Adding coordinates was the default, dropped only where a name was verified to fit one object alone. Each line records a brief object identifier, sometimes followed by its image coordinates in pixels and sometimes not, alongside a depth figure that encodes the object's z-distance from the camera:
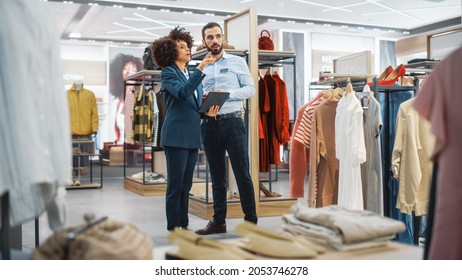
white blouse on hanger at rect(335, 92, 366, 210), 3.53
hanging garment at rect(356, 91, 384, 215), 3.62
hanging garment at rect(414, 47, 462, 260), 1.26
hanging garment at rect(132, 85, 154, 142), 7.37
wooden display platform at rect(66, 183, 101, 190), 8.08
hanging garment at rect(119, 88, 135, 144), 7.96
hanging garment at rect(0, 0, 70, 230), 1.32
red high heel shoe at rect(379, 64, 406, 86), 4.03
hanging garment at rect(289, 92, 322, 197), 3.98
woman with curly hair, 3.87
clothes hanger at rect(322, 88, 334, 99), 3.89
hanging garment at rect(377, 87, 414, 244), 3.93
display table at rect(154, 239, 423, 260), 1.48
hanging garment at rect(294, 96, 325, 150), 3.88
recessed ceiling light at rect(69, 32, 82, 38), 11.81
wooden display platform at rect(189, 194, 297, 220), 5.29
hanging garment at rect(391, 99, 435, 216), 3.58
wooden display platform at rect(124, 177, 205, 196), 7.21
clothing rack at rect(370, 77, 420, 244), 3.87
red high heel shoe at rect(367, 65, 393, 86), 4.27
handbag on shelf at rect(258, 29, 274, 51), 5.71
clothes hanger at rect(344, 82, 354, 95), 3.66
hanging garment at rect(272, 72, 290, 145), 5.61
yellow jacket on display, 8.12
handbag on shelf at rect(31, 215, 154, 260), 1.26
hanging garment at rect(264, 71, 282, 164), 5.59
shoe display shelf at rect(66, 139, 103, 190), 8.13
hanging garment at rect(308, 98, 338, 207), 3.80
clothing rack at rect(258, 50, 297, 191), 5.41
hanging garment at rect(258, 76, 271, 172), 5.51
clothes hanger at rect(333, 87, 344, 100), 3.88
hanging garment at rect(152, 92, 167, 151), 7.23
